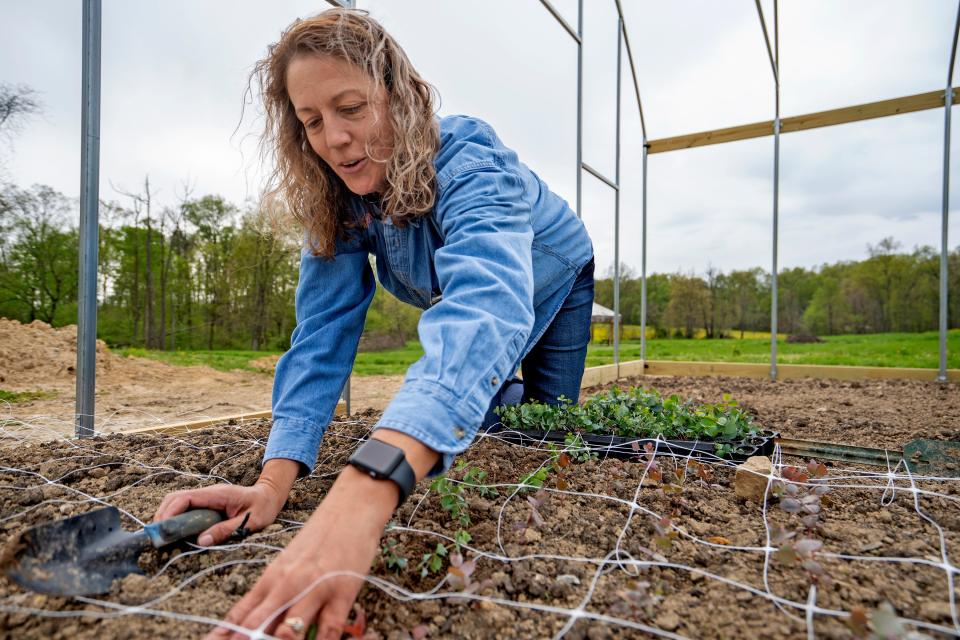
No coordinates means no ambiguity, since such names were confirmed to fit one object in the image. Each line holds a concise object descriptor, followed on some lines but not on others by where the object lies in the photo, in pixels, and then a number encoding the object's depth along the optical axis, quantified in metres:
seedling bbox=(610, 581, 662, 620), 0.73
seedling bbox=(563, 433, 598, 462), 1.50
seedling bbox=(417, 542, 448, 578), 0.86
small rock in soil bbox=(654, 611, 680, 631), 0.72
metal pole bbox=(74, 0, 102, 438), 1.77
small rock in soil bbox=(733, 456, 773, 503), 1.19
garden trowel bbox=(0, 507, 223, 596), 0.72
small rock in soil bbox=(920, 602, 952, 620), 0.70
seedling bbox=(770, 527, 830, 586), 0.78
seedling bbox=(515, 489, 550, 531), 1.00
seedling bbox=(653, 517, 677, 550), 0.90
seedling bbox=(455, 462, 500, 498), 1.19
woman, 0.65
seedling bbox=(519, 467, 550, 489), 1.25
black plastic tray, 1.55
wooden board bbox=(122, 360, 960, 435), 4.14
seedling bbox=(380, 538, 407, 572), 0.87
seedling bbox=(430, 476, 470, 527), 1.04
